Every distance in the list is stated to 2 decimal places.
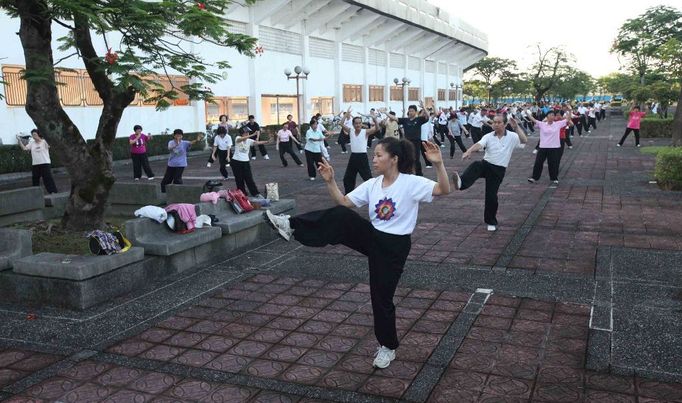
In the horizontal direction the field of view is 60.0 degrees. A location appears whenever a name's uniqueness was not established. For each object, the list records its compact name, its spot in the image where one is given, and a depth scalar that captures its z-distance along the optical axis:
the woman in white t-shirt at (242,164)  11.46
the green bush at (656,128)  27.30
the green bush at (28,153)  18.06
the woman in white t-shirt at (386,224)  4.07
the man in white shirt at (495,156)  8.42
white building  21.47
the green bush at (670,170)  11.70
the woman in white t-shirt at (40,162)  12.84
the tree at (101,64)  5.98
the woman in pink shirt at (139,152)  15.92
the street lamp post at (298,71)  27.69
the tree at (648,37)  27.31
